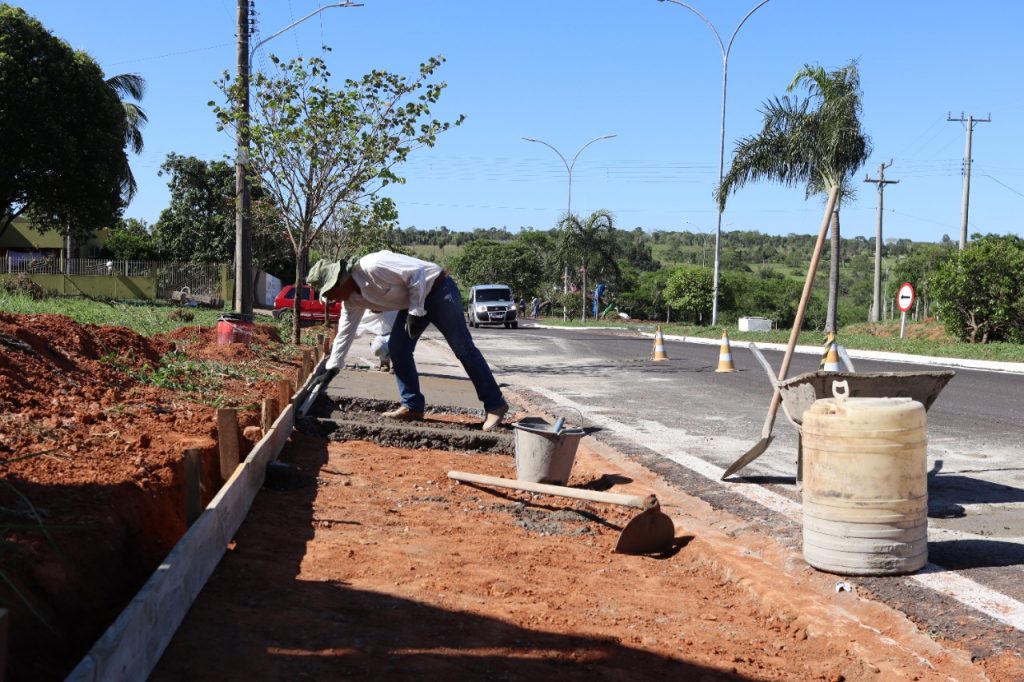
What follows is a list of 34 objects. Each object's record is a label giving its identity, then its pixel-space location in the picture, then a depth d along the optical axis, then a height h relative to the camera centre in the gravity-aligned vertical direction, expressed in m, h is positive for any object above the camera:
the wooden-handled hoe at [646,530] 5.17 -1.23
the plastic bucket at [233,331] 12.78 -0.54
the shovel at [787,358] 6.12 -0.34
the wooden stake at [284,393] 7.34 -0.78
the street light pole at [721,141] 32.99 +5.84
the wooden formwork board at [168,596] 2.62 -1.02
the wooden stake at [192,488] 4.06 -0.84
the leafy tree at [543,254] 52.19 +3.60
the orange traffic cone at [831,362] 13.17 -0.76
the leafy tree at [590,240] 47.03 +2.97
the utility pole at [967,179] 37.34 +5.44
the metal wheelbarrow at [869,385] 5.52 -0.45
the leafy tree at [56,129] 30.00 +5.03
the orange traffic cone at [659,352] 19.97 -1.03
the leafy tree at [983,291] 25.39 +0.54
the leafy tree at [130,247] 59.02 +2.48
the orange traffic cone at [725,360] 17.11 -1.00
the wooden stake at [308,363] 10.38 -0.80
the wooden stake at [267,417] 6.36 -0.83
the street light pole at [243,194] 16.00 +1.67
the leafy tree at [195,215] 54.44 +4.18
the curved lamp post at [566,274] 46.50 +1.34
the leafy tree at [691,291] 57.50 +0.73
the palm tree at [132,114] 41.97 +8.42
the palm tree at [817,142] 28.34 +4.94
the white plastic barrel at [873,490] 4.48 -0.85
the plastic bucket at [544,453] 6.40 -1.04
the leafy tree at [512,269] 72.62 +2.23
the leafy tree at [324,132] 15.69 +2.64
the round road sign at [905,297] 27.41 +0.35
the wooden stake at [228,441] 5.03 -0.79
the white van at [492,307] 43.00 -0.41
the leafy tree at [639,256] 112.97 +5.44
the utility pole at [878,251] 39.53 +2.46
